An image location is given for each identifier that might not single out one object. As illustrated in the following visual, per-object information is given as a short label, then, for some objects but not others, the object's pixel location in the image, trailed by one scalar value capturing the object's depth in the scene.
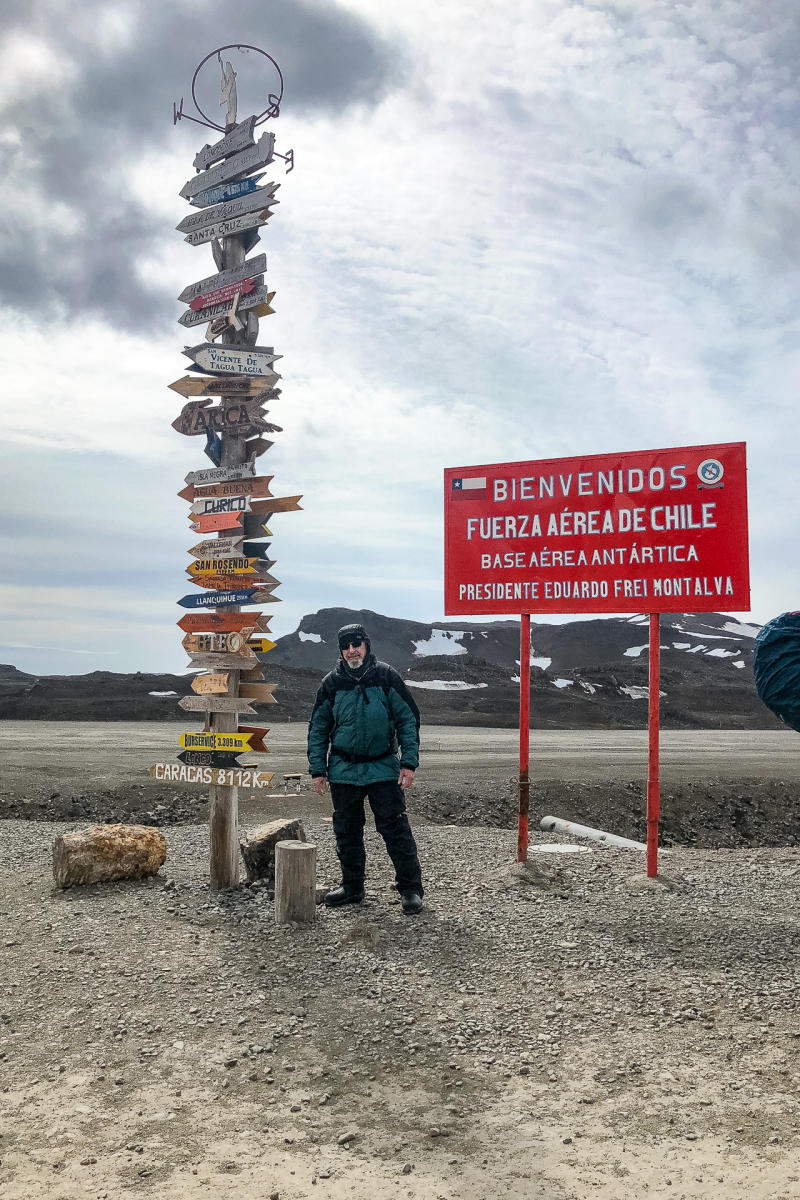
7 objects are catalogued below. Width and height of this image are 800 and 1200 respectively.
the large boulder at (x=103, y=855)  7.29
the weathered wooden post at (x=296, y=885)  6.38
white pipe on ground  10.68
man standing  6.74
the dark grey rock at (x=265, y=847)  7.54
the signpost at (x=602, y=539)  7.89
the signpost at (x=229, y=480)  7.61
